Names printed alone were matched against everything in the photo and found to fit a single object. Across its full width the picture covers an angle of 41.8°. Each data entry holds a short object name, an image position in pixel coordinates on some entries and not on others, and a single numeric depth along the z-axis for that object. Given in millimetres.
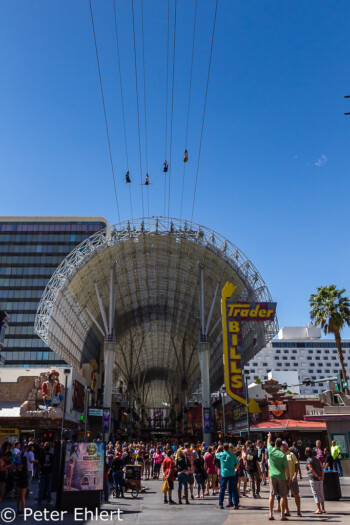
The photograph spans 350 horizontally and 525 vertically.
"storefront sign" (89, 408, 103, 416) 45447
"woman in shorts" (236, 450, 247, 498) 17475
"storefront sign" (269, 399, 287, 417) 46219
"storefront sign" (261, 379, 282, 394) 49134
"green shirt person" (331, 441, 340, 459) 20656
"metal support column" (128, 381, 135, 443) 80644
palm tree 46594
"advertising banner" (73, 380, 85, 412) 45131
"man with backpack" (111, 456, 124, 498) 17406
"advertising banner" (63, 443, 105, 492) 13078
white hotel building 152000
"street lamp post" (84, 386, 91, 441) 38875
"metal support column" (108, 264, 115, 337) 52406
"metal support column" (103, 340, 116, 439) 49656
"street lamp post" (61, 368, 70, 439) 41438
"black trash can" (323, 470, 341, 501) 15195
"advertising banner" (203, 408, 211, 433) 47344
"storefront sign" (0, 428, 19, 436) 38688
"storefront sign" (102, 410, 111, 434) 47531
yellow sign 41625
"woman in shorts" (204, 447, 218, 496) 18672
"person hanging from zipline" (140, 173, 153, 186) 29252
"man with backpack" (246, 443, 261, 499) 16516
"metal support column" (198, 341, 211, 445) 47500
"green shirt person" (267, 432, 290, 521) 11758
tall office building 90188
